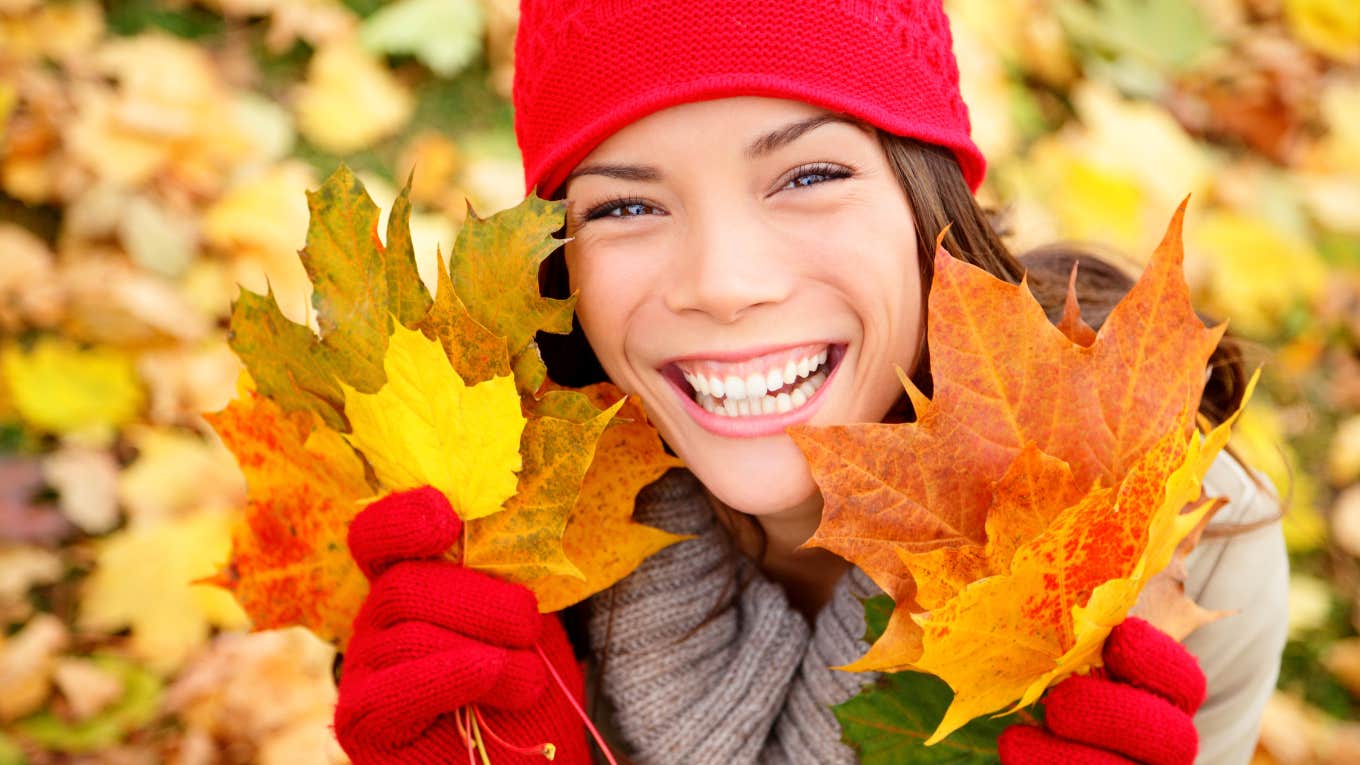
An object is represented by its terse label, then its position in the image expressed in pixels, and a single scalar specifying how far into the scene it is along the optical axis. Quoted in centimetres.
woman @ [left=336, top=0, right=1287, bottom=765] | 111
